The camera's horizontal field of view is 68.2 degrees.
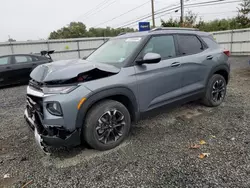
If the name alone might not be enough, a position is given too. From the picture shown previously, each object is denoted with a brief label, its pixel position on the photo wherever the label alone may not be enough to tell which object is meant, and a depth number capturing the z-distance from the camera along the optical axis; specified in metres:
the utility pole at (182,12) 16.96
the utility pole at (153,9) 20.47
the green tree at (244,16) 19.53
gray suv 2.32
